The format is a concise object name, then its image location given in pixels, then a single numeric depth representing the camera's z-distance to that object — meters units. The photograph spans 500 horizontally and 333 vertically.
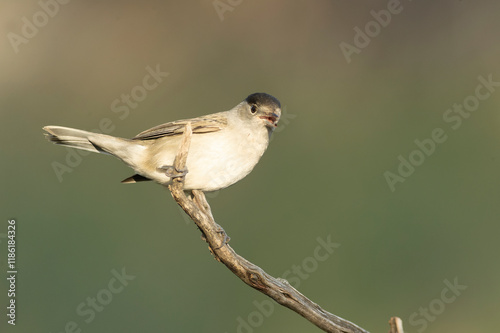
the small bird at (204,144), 7.00
